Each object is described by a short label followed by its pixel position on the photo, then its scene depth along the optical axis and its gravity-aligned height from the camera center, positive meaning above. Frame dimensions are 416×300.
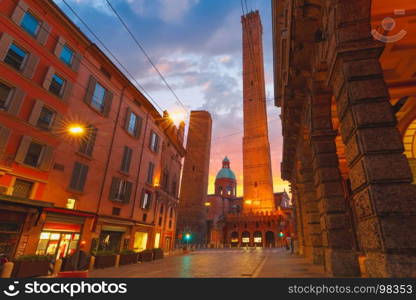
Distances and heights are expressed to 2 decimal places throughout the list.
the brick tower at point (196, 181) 47.47 +11.23
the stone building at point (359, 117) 3.71 +2.95
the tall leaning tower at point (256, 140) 48.78 +20.84
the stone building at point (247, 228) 46.84 +1.80
